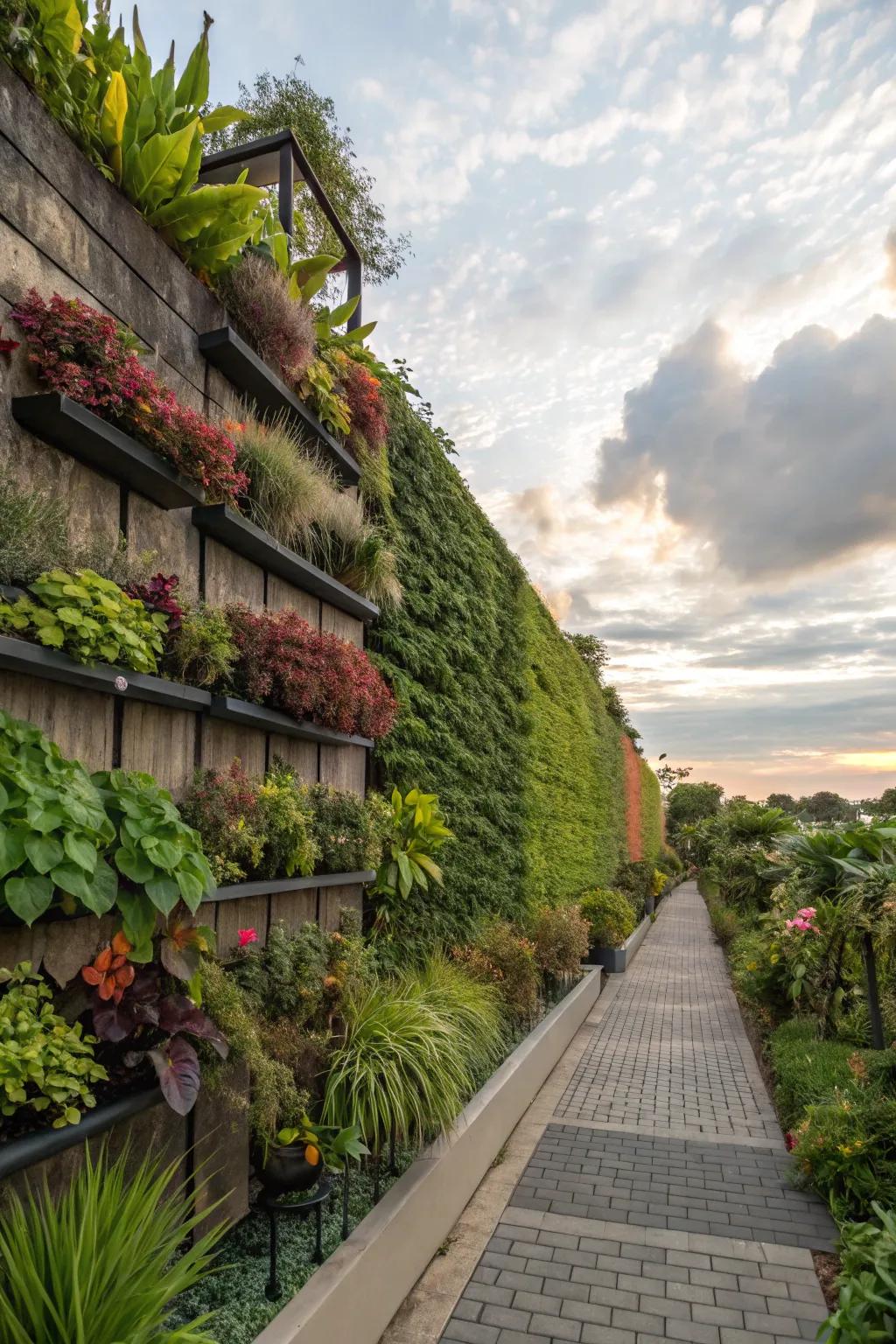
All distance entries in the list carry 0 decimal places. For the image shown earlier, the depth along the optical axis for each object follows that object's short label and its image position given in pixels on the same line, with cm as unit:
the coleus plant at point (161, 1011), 227
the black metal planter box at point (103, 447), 230
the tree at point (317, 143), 1096
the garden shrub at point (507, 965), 598
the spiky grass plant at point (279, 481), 363
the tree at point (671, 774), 4128
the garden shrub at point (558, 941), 814
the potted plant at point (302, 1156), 294
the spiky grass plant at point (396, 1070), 338
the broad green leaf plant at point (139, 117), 249
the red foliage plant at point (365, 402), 478
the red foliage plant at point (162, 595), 264
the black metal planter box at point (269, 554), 314
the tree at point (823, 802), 5688
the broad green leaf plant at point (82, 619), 210
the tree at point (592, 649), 1925
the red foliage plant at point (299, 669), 326
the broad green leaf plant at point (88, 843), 186
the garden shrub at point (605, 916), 1161
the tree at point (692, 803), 4203
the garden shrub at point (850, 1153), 392
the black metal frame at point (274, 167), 450
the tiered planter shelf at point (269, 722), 303
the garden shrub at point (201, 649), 278
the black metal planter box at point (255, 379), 340
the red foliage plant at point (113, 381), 236
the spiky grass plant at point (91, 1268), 170
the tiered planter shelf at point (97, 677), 204
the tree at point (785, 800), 6151
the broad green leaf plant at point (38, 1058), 190
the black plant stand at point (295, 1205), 284
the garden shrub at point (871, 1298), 208
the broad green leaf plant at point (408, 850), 470
